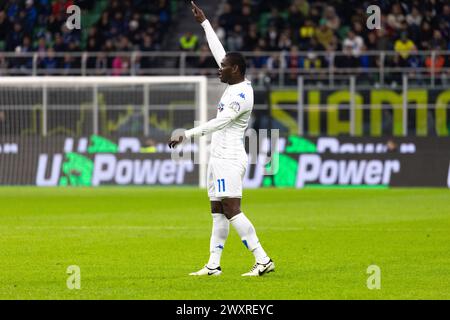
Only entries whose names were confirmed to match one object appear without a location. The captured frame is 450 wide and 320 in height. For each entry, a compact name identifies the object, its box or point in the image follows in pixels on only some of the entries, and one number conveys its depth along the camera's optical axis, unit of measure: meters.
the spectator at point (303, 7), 37.09
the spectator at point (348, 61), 34.06
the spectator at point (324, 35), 35.66
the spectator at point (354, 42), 34.81
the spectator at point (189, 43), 36.59
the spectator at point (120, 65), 35.56
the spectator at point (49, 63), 35.72
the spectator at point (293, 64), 33.84
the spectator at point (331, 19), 36.36
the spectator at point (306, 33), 36.03
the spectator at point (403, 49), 33.88
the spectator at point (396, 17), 35.31
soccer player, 11.52
